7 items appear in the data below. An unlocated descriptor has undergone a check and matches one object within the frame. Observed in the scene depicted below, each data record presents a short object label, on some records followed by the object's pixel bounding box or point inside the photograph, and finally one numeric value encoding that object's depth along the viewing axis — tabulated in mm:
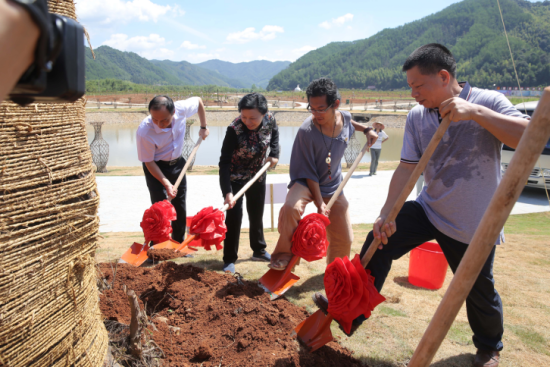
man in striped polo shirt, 2404
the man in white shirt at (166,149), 4422
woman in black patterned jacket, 4039
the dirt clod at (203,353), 2562
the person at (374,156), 11873
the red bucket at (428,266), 3694
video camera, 729
